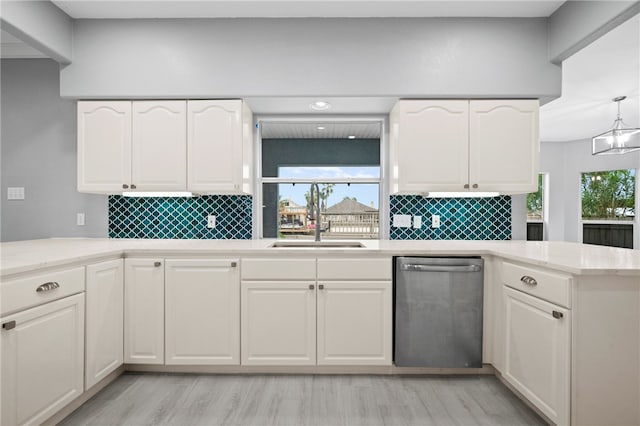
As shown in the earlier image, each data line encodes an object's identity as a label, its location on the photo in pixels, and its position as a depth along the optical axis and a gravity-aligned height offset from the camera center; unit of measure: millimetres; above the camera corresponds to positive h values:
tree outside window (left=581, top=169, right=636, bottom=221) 6184 +348
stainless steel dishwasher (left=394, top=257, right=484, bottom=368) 2318 -654
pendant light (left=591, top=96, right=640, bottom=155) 3963 +867
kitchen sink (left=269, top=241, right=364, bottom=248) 2814 -259
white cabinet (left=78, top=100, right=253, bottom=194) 2627 +484
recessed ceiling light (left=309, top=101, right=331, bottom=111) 2746 +838
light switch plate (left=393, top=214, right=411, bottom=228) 3043 -73
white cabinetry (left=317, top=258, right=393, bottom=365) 2336 -674
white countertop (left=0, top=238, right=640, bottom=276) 1659 -240
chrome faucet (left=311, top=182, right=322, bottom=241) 3059 +68
